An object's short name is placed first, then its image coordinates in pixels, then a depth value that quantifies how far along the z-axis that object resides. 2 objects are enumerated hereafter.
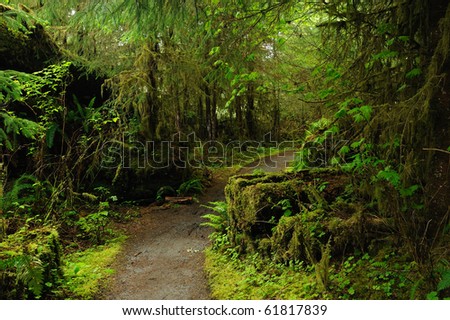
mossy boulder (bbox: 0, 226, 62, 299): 4.43
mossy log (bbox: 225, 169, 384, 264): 5.09
